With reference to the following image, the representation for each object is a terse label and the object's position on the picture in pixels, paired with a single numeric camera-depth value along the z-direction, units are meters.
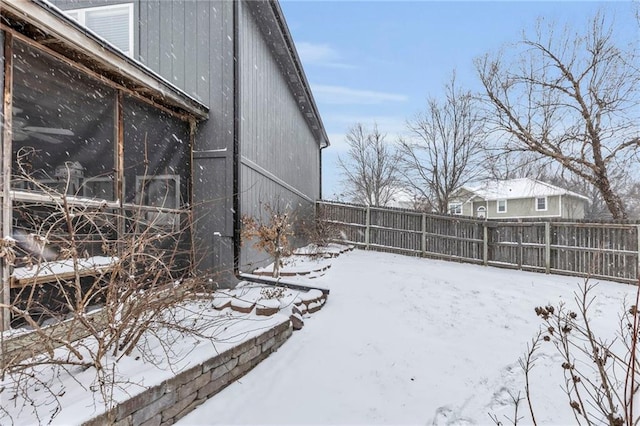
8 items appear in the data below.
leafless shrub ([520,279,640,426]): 1.06
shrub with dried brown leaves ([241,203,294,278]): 5.34
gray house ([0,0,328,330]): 4.22
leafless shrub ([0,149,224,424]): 2.08
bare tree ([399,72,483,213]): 16.83
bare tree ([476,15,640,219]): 10.12
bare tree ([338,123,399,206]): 24.70
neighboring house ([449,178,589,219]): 20.85
